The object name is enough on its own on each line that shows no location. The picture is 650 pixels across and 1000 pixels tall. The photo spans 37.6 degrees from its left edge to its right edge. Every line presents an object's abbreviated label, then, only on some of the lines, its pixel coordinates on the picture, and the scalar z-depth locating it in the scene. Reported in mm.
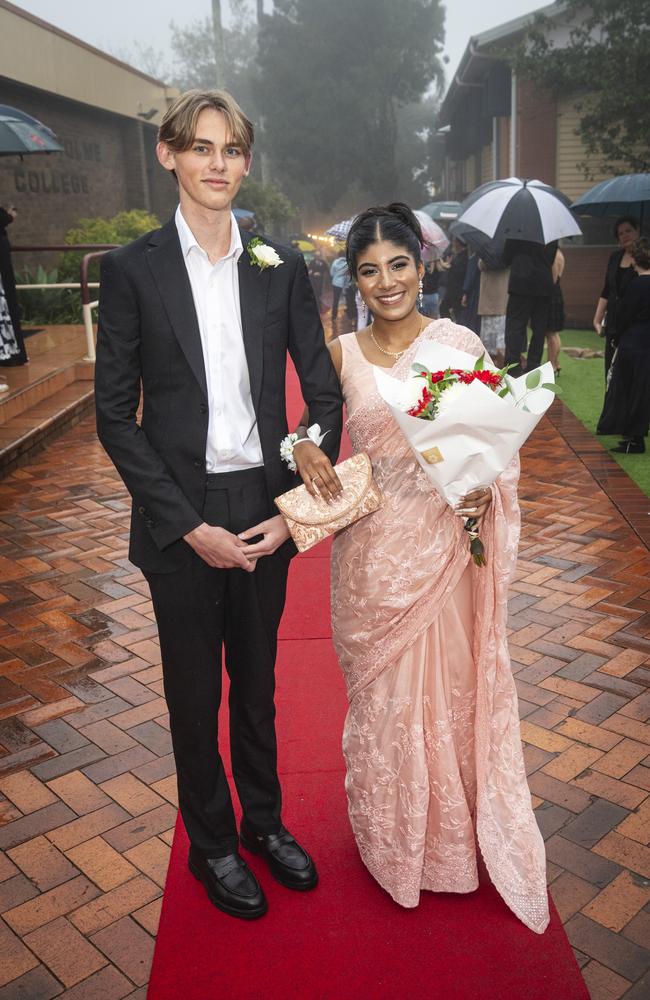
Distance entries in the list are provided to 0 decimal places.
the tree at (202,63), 75375
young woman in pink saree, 2707
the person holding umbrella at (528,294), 9656
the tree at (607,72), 13898
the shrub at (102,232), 13930
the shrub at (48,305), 12852
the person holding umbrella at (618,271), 7953
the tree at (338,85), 45188
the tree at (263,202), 27797
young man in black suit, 2432
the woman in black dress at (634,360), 7418
